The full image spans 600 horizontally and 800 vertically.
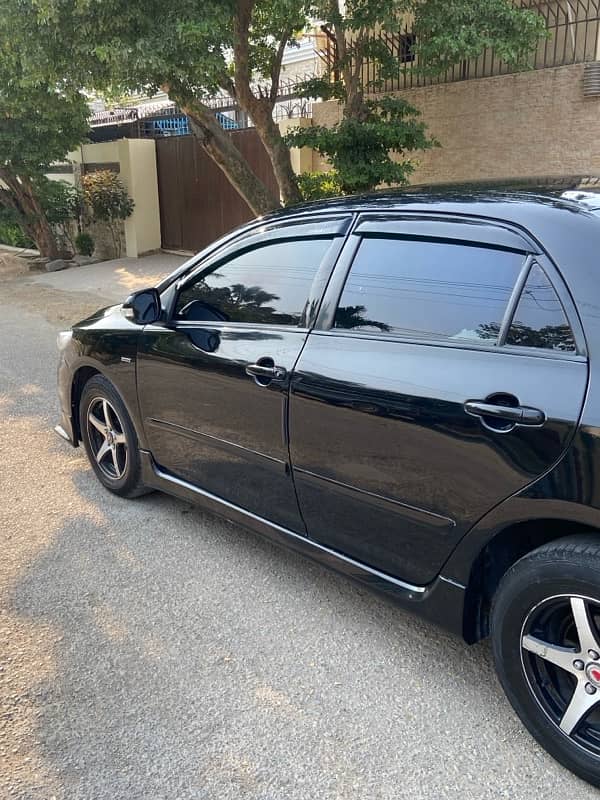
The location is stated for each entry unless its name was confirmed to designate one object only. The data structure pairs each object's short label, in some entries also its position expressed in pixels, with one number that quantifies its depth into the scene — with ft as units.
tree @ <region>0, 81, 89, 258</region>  35.81
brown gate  43.78
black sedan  7.09
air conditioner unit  27.94
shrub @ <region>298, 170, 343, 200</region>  31.78
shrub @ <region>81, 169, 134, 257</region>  52.06
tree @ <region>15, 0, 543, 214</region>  22.66
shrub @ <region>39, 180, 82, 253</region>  51.01
